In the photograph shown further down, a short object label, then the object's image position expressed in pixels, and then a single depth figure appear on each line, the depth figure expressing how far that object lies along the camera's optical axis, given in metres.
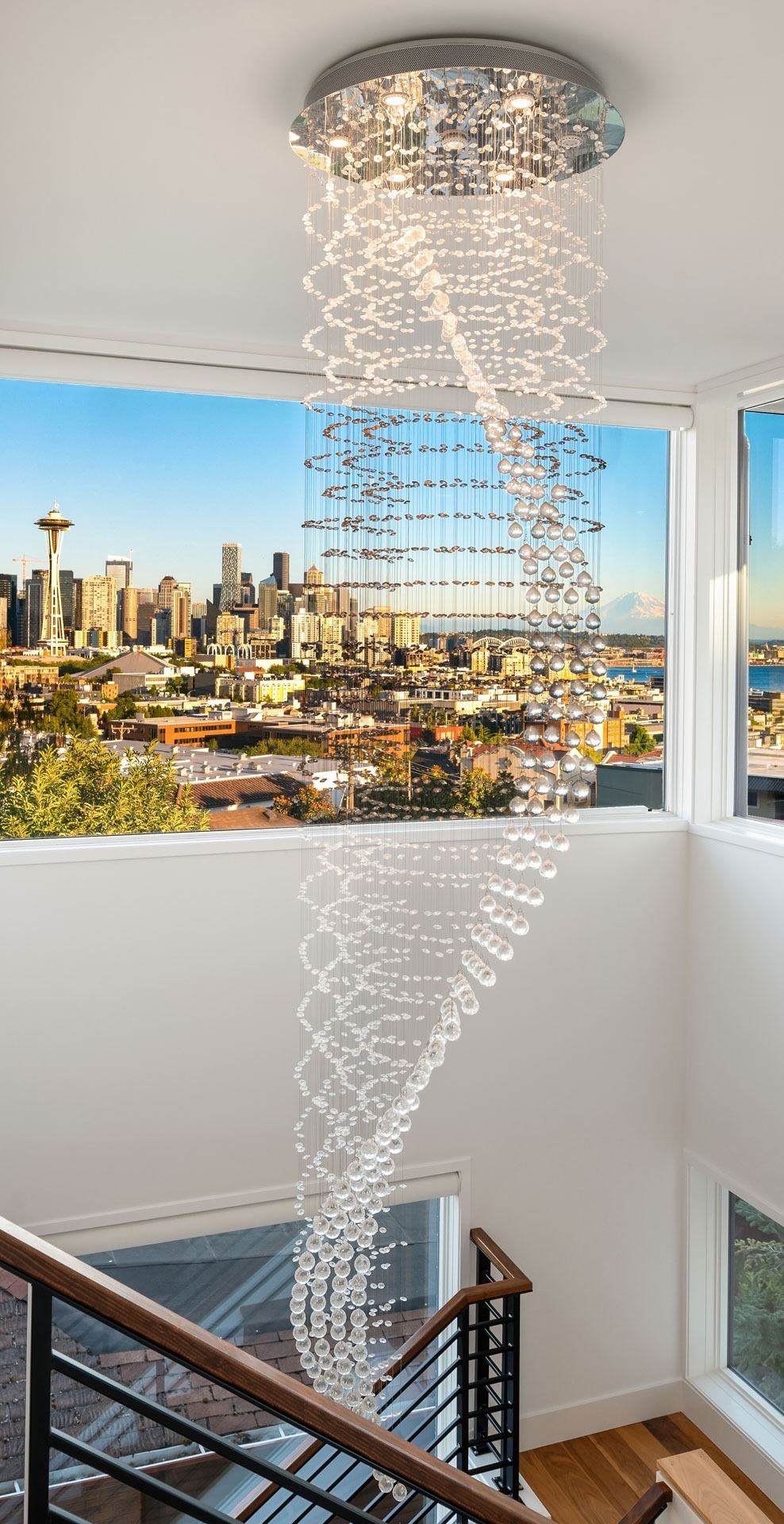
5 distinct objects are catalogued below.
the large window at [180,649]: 3.80
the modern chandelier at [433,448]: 2.21
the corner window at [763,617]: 4.39
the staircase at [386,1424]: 3.80
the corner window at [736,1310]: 4.50
